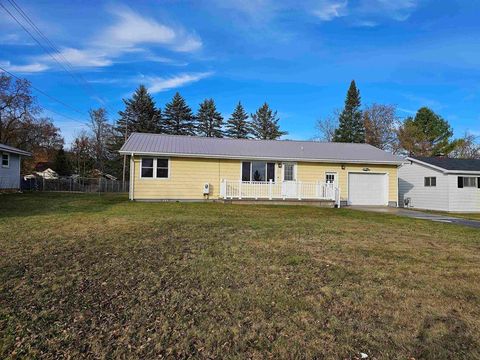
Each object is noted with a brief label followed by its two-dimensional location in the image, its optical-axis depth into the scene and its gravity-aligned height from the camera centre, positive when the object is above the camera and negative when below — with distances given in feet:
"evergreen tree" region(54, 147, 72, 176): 150.82 +10.49
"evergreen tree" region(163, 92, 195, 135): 151.53 +32.61
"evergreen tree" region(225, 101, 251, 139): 163.84 +31.91
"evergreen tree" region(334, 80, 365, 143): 141.69 +28.99
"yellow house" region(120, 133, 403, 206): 56.08 +3.27
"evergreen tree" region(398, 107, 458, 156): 126.11 +21.18
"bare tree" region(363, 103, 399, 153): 133.59 +26.44
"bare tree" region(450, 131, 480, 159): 126.00 +16.71
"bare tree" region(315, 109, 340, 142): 150.91 +26.91
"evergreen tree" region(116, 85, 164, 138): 142.00 +31.16
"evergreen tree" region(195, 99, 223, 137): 158.20 +33.33
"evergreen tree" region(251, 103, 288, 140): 164.14 +32.55
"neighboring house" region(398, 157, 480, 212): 65.72 +1.55
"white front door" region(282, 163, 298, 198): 56.95 +0.15
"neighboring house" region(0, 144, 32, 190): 65.87 +3.92
